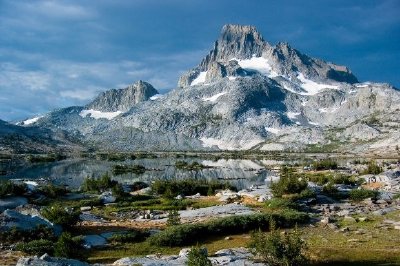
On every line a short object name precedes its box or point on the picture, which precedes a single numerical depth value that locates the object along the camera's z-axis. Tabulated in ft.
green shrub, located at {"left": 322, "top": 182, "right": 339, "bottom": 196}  197.16
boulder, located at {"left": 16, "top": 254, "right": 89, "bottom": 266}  73.92
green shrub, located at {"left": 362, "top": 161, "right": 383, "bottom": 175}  324.15
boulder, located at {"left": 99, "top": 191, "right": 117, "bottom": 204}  203.72
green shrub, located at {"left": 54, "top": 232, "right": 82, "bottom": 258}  90.68
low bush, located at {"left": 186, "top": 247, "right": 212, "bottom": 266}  72.18
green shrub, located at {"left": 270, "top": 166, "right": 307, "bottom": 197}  194.18
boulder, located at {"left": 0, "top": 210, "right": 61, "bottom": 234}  108.99
